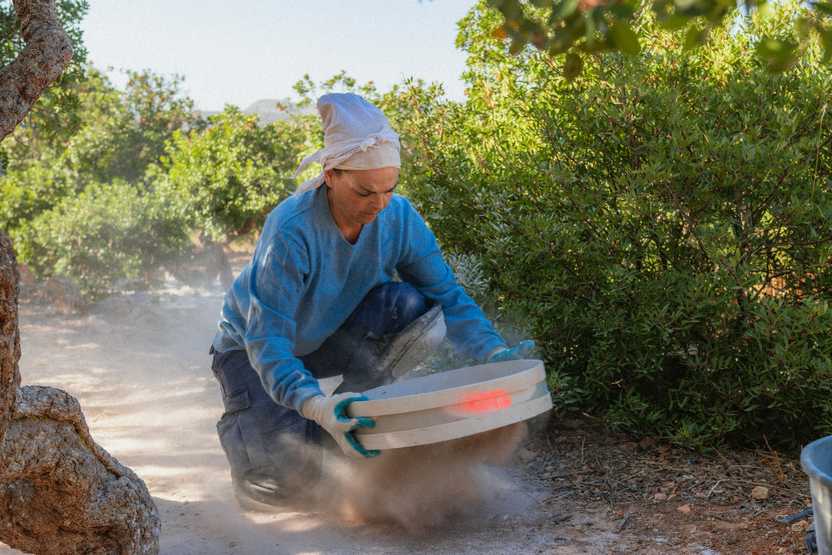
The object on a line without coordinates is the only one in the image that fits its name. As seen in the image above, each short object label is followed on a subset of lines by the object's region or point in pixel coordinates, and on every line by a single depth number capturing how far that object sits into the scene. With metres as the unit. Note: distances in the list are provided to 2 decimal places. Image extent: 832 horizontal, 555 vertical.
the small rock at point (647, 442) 3.62
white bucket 1.86
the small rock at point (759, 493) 3.07
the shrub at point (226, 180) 9.18
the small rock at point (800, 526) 2.77
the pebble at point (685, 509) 3.05
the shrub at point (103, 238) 8.77
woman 3.04
